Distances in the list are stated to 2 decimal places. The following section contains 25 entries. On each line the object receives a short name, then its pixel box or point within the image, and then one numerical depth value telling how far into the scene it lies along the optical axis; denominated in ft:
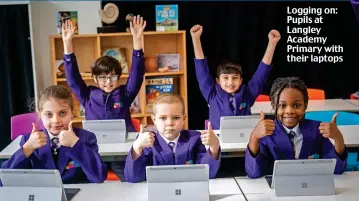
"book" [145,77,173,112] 16.99
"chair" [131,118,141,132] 12.37
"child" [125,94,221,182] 7.54
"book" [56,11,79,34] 16.14
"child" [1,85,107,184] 7.51
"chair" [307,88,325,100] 15.56
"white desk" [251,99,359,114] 14.10
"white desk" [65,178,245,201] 7.04
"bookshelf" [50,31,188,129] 16.26
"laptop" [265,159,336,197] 6.89
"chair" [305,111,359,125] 12.11
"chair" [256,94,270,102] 15.69
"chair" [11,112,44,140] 12.07
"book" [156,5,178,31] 16.46
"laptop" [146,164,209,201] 6.65
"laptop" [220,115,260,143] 9.94
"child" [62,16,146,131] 11.32
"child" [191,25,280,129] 11.69
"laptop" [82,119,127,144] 10.23
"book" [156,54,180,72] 17.02
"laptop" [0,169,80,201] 6.66
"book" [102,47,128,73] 16.53
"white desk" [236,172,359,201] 6.89
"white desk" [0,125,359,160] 9.77
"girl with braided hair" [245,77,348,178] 7.90
